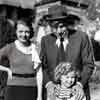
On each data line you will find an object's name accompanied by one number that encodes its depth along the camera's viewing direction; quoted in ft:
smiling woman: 10.49
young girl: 10.51
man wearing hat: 10.61
